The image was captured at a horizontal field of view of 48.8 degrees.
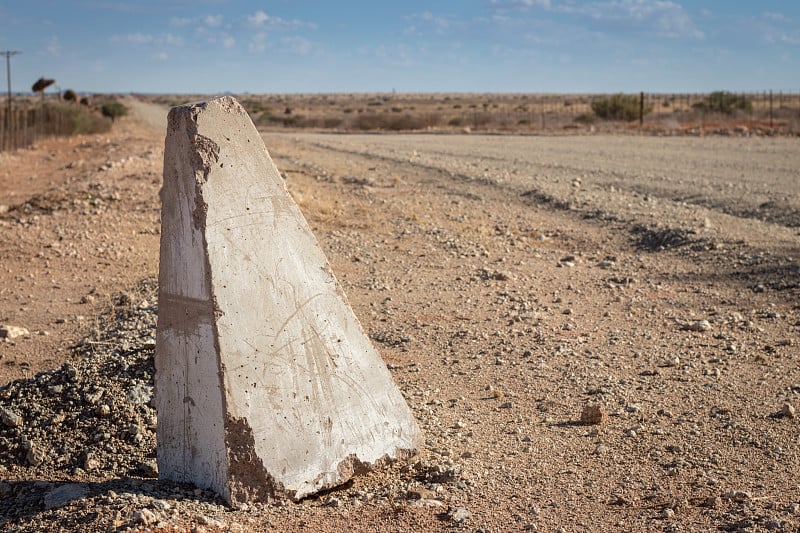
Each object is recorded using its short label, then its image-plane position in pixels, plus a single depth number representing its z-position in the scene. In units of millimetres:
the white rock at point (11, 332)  7227
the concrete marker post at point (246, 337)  3791
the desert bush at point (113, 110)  49947
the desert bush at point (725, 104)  41750
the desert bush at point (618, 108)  42094
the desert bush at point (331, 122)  46488
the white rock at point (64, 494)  3729
